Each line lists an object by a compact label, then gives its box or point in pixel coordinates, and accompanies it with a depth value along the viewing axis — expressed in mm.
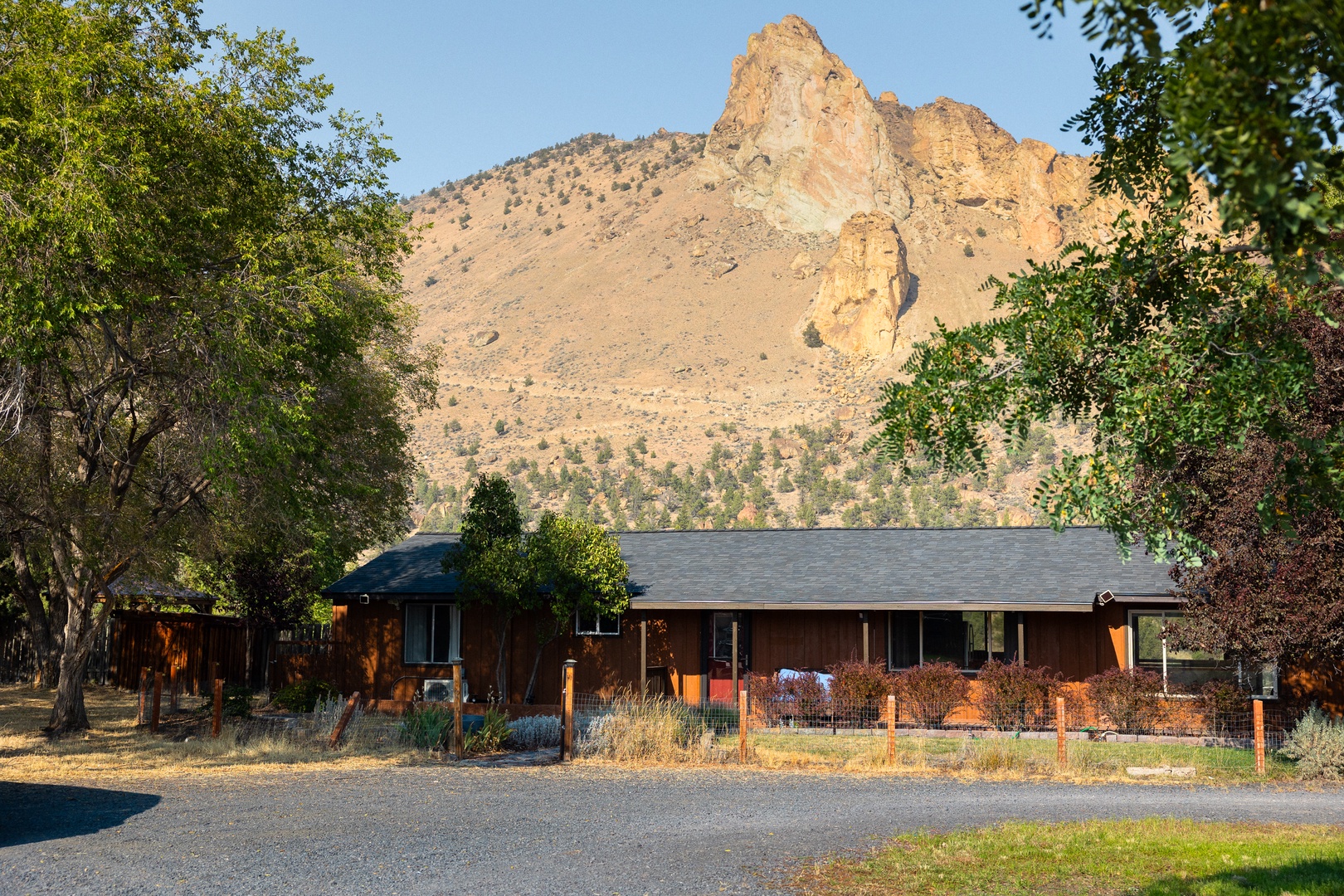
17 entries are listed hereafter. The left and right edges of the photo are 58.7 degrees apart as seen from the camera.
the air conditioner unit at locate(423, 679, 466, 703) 24625
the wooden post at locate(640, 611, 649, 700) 23680
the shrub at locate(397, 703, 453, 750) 18283
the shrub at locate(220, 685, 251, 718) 21969
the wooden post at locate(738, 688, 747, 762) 17234
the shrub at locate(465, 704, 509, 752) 18375
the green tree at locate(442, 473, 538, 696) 23750
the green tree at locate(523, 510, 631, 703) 23906
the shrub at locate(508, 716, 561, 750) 19188
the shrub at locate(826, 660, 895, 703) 22188
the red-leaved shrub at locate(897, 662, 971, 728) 22281
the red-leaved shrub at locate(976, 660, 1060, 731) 21438
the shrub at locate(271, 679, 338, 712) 24422
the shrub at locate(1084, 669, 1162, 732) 21047
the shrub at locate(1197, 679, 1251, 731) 20594
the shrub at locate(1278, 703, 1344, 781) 15977
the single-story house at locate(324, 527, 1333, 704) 22953
